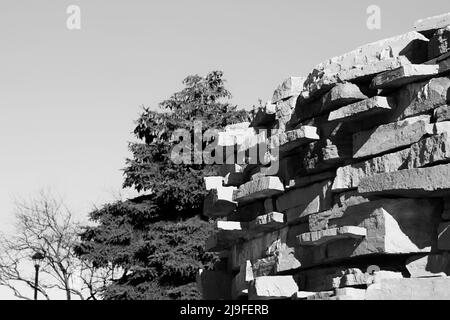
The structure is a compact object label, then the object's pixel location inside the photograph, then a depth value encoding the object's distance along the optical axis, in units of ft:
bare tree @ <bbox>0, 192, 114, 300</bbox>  90.64
